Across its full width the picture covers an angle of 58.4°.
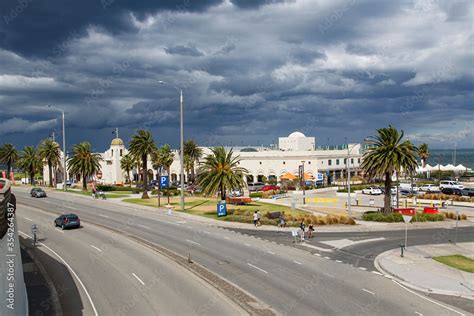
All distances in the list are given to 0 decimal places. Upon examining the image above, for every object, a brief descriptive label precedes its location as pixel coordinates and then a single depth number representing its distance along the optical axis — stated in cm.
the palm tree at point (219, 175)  4641
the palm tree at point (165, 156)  7712
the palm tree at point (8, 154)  10012
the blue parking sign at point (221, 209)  4438
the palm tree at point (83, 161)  7675
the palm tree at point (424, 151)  10994
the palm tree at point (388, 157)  4144
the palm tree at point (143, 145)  6506
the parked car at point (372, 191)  7406
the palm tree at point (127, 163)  9931
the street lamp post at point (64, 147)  7412
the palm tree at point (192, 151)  9849
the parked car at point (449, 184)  7291
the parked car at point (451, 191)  6738
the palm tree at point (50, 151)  8750
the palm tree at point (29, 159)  9475
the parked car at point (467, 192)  6570
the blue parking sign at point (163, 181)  5462
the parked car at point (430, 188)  7438
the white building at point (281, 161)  9512
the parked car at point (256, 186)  8325
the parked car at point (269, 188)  7866
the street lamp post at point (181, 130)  4868
